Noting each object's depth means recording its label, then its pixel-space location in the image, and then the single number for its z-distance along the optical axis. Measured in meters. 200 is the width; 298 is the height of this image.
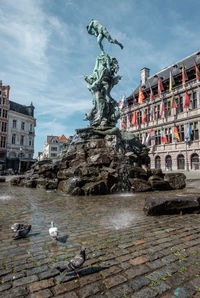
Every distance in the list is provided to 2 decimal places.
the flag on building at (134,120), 44.39
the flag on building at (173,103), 37.55
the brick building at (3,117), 48.05
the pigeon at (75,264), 2.62
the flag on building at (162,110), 39.47
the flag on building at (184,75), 35.54
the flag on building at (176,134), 37.19
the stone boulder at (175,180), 13.07
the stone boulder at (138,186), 11.92
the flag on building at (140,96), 43.03
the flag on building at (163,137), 39.27
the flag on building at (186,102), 35.06
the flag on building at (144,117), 44.61
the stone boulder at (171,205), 6.18
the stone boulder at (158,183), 12.33
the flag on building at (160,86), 40.44
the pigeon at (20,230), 4.15
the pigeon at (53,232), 3.95
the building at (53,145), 82.00
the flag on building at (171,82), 37.65
